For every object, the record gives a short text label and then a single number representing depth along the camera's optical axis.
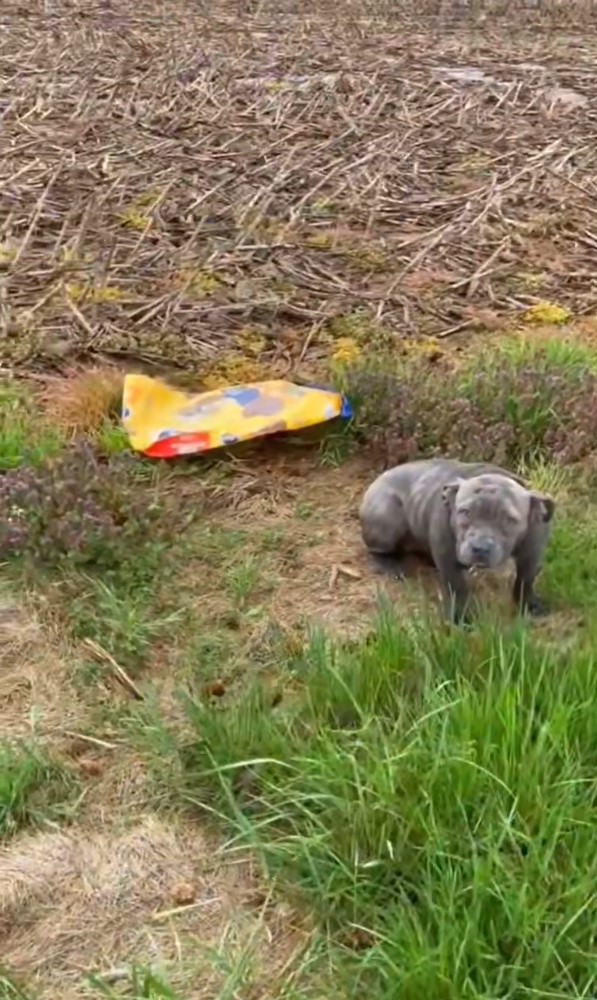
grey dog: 3.35
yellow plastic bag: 4.42
